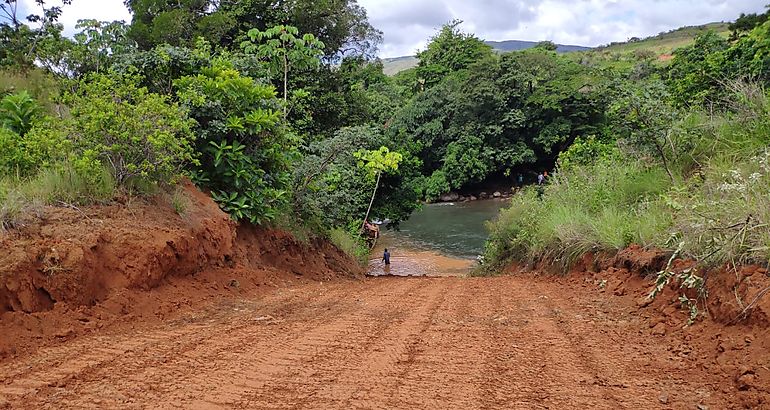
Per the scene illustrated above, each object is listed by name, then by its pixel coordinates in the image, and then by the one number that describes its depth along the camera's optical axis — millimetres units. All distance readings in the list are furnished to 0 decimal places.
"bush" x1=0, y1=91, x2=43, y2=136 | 7011
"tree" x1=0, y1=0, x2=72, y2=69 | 12508
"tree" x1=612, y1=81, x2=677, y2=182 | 8859
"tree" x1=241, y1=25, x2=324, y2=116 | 12969
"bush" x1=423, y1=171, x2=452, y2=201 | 42438
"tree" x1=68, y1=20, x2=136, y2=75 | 9523
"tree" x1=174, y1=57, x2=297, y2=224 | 8180
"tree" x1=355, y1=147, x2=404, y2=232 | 19628
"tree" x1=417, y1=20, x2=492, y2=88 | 53125
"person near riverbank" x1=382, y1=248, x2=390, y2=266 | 24062
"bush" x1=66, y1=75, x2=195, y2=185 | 5996
